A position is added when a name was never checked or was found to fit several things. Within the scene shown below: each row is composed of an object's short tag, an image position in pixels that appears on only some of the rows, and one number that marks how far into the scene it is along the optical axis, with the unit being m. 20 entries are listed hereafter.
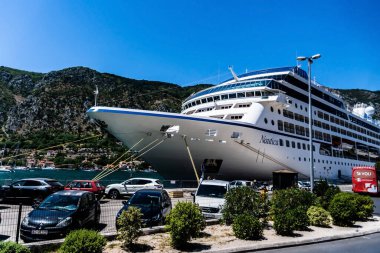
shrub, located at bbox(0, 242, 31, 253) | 5.36
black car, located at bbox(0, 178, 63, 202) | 15.93
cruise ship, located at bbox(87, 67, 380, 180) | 23.88
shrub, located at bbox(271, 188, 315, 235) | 9.65
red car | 17.73
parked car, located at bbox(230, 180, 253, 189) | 23.12
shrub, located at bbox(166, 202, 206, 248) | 7.86
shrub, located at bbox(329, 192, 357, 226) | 11.51
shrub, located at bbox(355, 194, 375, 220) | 12.80
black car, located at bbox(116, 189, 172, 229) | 9.90
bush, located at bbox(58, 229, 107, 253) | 6.14
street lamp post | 17.00
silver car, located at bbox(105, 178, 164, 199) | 19.81
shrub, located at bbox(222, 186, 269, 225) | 10.49
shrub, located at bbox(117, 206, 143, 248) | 7.47
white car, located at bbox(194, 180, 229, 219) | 12.27
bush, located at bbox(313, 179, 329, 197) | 16.10
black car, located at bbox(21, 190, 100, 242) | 7.97
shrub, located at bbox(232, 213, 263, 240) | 8.96
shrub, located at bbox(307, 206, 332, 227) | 11.39
